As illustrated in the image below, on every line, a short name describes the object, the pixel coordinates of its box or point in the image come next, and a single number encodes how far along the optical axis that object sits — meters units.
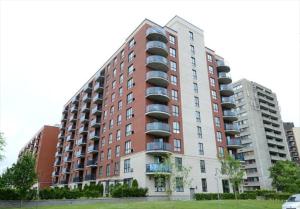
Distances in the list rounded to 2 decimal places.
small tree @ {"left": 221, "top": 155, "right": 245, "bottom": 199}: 24.79
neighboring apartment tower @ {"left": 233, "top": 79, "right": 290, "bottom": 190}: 61.80
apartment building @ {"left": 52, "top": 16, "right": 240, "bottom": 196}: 30.89
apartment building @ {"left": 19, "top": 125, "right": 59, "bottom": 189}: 59.40
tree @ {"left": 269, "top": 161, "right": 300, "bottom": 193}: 29.94
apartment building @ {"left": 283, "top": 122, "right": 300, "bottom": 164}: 88.64
